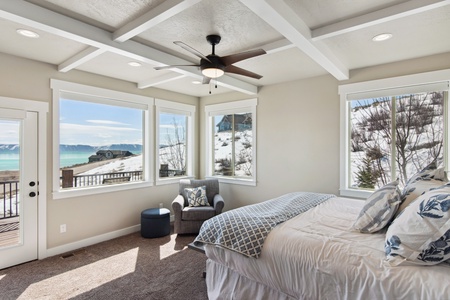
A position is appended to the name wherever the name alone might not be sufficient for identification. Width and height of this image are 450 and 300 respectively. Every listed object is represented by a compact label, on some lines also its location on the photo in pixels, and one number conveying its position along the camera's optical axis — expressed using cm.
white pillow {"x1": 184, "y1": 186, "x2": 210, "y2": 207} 440
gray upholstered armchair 409
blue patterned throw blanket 195
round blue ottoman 400
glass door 304
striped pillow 189
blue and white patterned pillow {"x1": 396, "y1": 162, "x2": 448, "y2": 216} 199
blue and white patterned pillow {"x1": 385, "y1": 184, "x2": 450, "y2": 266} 136
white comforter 135
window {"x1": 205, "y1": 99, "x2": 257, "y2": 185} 486
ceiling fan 227
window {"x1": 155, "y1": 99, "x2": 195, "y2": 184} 489
